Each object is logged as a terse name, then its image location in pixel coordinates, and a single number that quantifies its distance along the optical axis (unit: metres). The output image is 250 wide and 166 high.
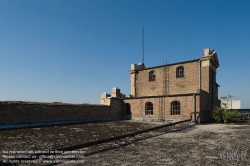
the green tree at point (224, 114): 16.98
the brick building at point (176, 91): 17.36
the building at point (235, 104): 28.92
